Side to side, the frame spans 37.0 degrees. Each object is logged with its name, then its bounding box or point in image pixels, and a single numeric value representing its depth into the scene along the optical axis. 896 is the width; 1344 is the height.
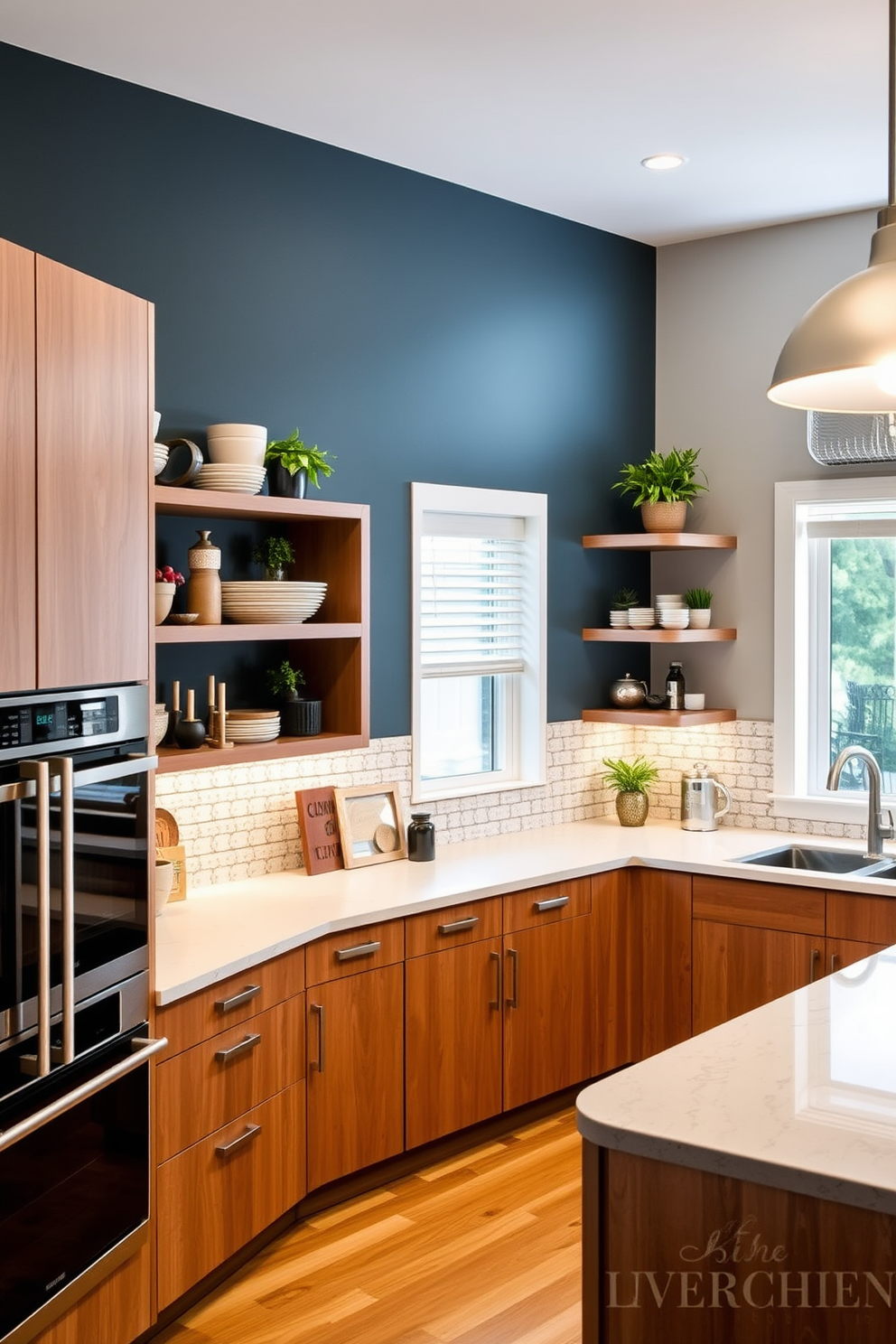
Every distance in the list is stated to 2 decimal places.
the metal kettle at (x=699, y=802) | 5.02
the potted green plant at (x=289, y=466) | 3.86
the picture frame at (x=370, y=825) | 4.20
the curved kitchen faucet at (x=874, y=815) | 4.59
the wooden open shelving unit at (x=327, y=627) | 3.69
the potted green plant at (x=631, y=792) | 5.12
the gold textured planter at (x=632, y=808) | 5.12
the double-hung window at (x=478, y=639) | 4.64
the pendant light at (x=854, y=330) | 1.79
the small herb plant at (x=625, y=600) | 5.24
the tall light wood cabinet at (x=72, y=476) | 2.48
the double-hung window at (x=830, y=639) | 4.95
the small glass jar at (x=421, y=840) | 4.33
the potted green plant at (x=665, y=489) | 5.14
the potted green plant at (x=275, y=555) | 3.93
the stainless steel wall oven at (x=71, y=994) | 2.46
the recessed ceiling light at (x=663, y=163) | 4.29
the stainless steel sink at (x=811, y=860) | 4.70
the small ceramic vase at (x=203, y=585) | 3.66
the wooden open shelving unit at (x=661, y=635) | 5.04
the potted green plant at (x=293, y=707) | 3.95
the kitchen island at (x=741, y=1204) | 1.81
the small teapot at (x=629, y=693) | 5.23
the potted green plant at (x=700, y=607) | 5.18
